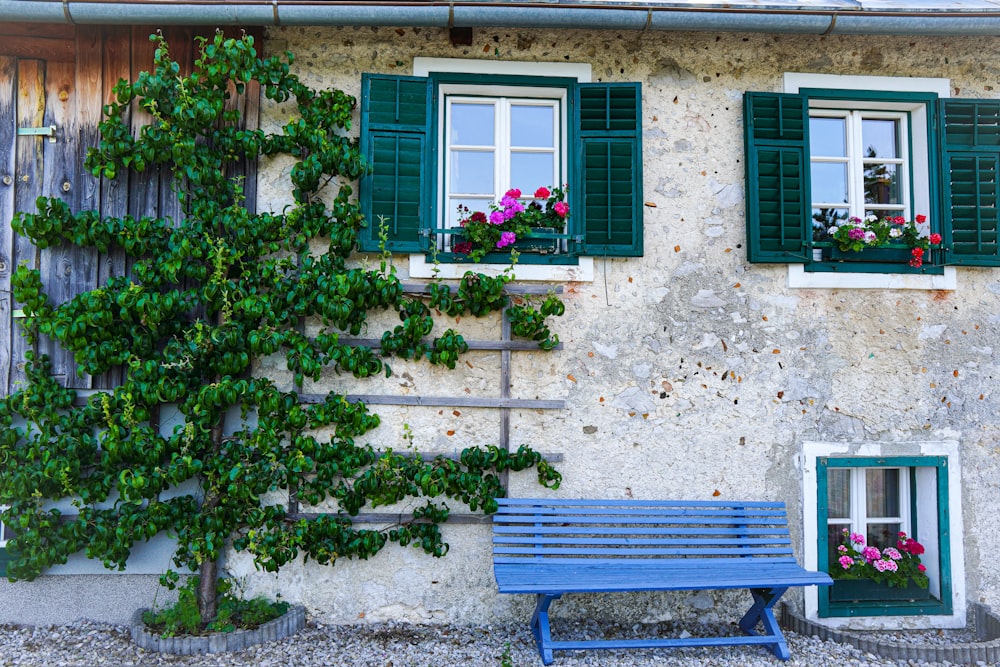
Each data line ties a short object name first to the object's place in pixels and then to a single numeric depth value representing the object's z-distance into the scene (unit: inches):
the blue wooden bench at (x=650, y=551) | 141.3
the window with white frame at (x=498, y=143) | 171.6
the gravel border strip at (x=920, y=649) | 149.2
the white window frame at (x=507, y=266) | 162.7
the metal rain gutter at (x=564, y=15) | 148.9
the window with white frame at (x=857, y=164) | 177.6
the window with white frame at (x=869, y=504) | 173.9
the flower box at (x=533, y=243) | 163.5
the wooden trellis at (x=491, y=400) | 160.4
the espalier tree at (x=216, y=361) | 150.0
